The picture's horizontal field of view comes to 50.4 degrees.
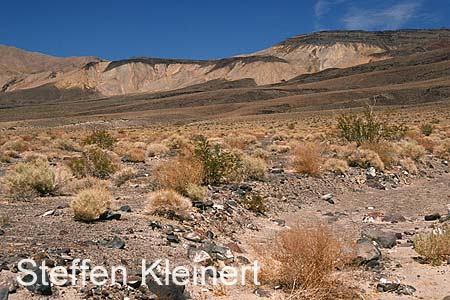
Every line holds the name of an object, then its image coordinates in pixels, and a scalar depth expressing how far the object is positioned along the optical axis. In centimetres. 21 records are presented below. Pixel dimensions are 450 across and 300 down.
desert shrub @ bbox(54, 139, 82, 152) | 2619
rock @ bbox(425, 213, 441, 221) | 1143
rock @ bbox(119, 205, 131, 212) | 961
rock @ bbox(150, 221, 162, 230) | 829
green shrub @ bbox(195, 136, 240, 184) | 1311
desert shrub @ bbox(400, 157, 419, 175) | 1806
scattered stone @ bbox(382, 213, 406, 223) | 1152
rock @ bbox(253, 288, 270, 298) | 615
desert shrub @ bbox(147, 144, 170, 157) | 2256
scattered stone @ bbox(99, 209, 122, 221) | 875
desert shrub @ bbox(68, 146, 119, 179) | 1482
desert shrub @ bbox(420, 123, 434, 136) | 3164
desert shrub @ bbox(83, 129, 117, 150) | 2606
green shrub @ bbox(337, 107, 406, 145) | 2119
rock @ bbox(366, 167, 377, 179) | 1661
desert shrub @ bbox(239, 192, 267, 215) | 1149
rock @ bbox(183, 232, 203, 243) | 808
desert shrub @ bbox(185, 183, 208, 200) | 1046
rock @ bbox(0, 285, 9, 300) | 496
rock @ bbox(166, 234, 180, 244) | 773
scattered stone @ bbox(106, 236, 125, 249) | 699
